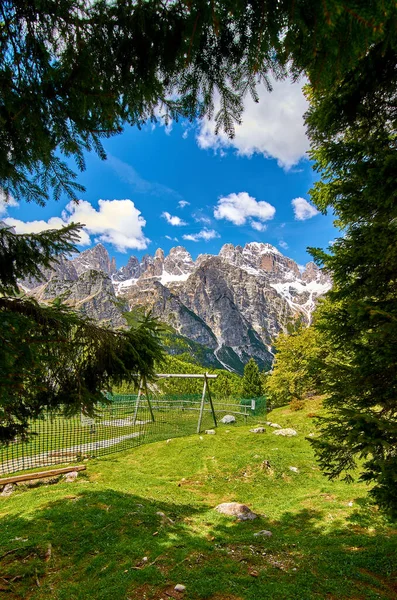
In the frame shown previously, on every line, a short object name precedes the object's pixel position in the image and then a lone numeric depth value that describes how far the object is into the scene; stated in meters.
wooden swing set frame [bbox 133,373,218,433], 17.27
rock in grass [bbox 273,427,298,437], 13.91
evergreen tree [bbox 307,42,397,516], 3.41
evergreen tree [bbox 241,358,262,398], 41.50
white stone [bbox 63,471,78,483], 8.41
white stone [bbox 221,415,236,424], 18.84
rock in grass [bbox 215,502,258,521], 6.57
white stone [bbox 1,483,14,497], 7.55
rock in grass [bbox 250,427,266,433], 14.18
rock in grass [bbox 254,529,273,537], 5.47
